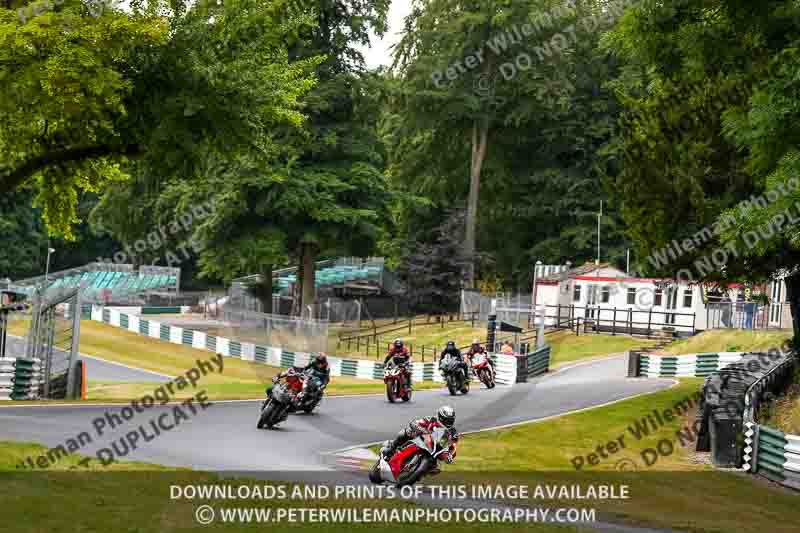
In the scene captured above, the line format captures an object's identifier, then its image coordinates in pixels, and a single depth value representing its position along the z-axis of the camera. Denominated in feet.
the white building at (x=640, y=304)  135.64
